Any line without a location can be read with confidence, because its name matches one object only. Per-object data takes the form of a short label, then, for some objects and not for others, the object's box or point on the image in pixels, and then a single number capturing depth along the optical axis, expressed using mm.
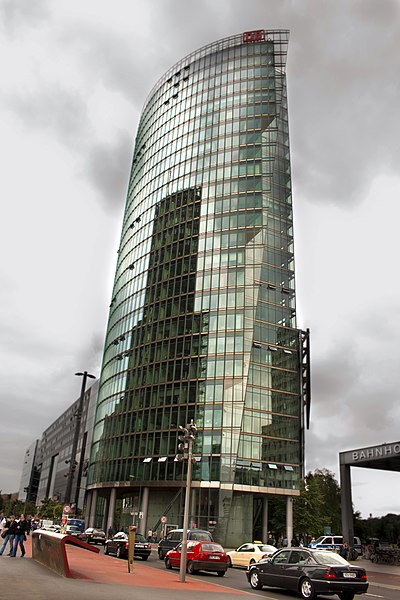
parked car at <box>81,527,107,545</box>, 47312
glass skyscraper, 63469
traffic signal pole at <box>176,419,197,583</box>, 19359
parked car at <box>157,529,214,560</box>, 26766
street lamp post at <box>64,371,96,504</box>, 38219
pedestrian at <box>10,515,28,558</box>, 22888
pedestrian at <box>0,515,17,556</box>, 23219
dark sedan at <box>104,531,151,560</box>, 31275
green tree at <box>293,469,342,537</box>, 77812
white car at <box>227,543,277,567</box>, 28609
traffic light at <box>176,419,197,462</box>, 21659
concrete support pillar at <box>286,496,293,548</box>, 63875
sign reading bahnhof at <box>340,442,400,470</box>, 37688
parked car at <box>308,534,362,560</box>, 42300
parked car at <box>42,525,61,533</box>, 50197
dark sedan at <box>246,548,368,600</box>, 16312
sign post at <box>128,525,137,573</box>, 20389
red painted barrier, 16391
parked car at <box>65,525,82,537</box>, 45312
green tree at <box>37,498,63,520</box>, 96194
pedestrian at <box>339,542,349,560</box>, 35906
